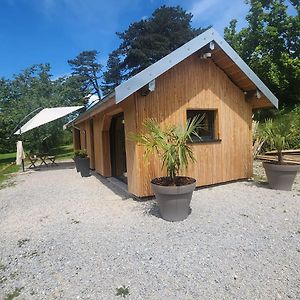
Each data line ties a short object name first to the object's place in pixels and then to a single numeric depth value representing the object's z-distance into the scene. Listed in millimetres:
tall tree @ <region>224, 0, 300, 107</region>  15820
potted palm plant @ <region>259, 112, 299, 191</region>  6537
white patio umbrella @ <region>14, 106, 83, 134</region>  12398
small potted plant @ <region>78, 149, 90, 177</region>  10516
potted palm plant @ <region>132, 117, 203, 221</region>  4766
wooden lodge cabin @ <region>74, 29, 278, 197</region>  6062
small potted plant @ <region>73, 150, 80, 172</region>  10981
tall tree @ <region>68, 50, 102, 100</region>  39469
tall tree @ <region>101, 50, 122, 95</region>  33281
